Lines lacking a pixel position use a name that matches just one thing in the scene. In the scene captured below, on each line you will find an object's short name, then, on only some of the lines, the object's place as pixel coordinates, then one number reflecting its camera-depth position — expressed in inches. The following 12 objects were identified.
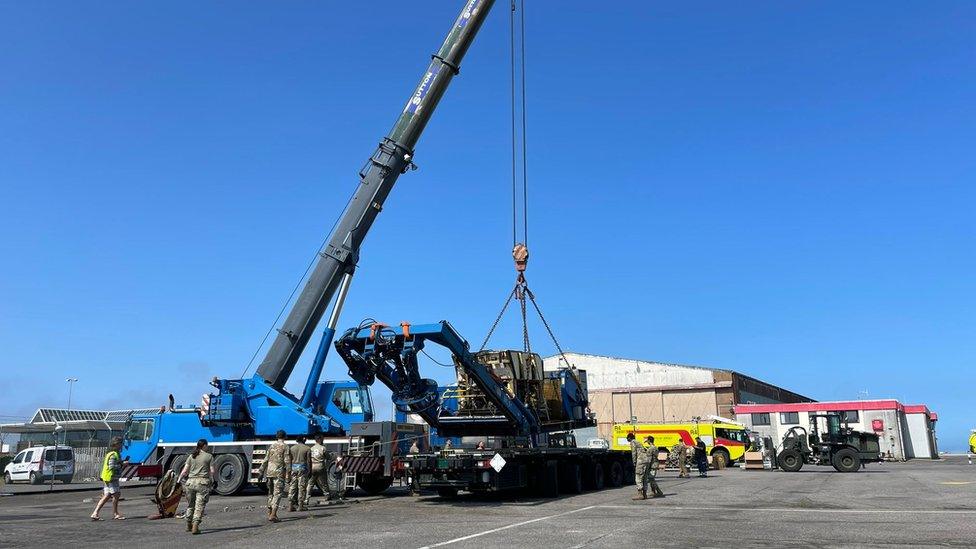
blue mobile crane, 778.2
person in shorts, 550.9
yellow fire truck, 1448.1
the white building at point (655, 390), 2159.2
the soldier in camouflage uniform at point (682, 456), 1029.2
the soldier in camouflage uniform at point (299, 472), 572.4
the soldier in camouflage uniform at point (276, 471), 522.7
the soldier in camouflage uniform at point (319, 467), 619.5
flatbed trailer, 620.4
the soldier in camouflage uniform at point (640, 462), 651.5
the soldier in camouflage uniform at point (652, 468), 655.1
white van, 1196.5
